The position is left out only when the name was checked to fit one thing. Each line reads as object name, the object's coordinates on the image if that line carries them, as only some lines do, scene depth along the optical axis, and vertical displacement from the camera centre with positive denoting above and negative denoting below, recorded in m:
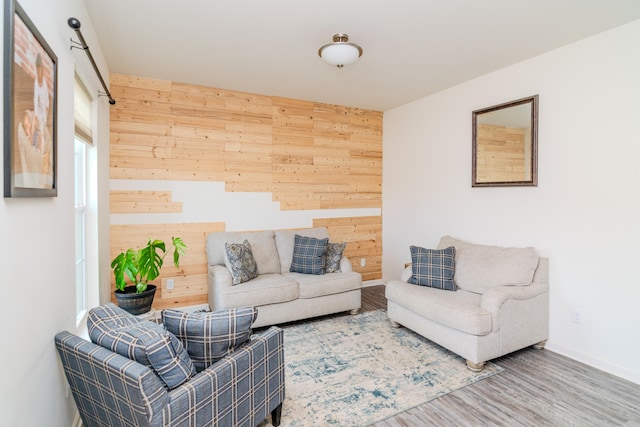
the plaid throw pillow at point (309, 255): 3.93 -0.56
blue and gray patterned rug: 2.18 -1.31
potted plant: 2.92 -0.59
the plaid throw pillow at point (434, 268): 3.35 -0.61
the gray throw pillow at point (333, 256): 4.01 -0.58
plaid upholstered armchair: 1.30 -0.73
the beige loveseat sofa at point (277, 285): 3.37 -0.82
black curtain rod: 1.74 +0.98
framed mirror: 3.21 +0.68
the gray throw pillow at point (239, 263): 3.49 -0.58
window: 2.55 +0.10
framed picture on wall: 1.11 +0.39
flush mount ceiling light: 2.65 +1.29
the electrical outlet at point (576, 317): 2.85 -0.94
